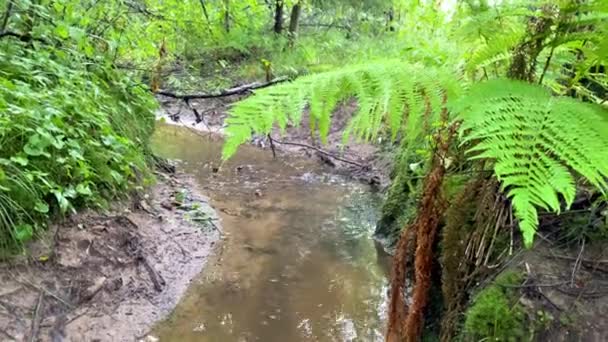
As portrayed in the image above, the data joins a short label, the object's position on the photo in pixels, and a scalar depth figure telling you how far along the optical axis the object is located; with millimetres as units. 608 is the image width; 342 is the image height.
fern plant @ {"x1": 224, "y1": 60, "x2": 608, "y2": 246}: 1255
